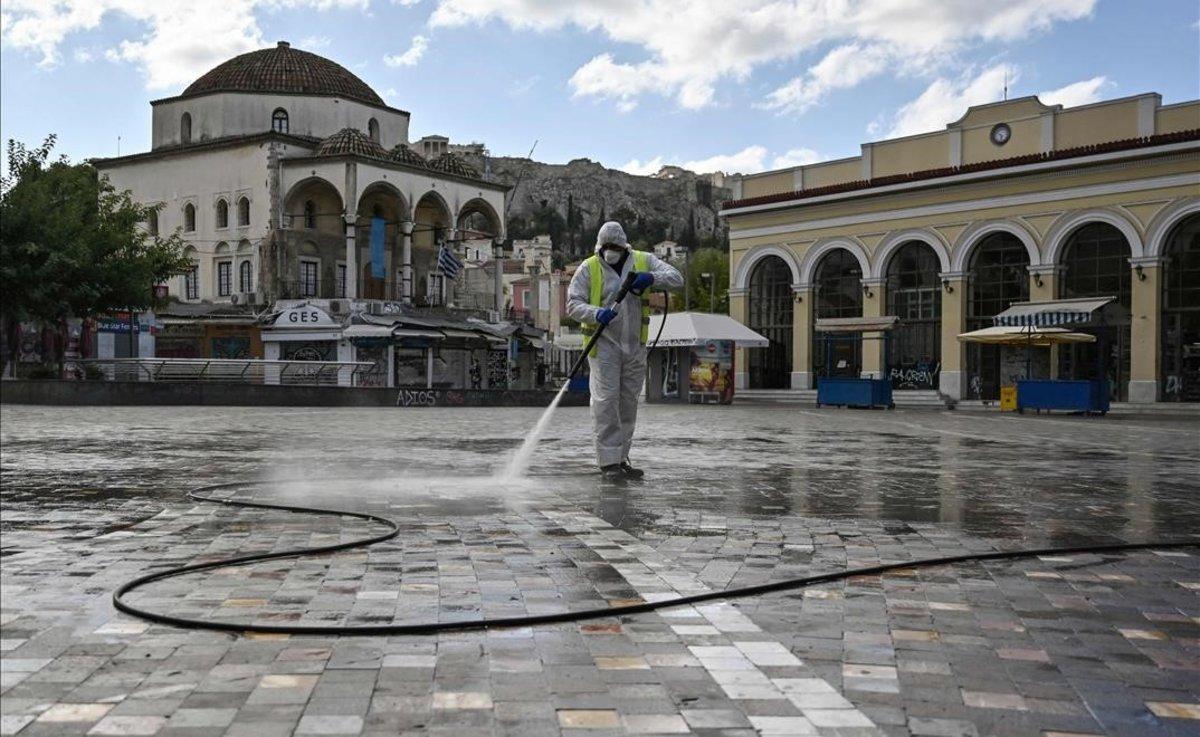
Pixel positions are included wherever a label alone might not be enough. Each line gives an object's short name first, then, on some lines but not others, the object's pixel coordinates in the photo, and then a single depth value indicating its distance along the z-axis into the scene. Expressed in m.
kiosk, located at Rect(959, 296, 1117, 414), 29.41
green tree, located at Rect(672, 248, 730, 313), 86.25
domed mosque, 51.19
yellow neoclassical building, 34.34
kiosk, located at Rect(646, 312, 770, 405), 36.12
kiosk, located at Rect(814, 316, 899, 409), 34.44
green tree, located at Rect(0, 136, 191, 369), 32.28
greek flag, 48.12
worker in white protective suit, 8.90
